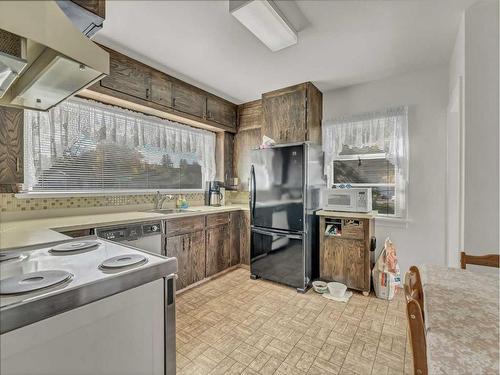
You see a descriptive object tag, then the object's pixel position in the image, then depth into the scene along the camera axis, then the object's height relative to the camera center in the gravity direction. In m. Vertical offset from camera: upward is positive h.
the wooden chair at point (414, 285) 0.84 -0.39
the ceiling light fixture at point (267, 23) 1.61 +1.22
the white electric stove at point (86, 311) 0.64 -0.39
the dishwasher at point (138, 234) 1.95 -0.43
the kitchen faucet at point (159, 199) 2.96 -0.17
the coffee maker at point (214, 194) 3.66 -0.14
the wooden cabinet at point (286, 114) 3.08 +0.96
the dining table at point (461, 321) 0.60 -0.47
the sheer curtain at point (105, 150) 2.09 +0.39
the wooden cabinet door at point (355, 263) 2.61 -0.88
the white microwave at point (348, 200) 2.68 -0.18
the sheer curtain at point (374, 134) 2.79 +0.64
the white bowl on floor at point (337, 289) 2.56 -1.14
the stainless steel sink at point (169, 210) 2.80 -0.31
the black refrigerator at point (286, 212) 2.71 -0.33
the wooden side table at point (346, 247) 2.59 -0.72
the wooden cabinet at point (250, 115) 3.65 +1.11
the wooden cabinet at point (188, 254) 2.57 -0.80
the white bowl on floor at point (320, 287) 2.67 -1.16
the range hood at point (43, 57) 0.60 +0.46
